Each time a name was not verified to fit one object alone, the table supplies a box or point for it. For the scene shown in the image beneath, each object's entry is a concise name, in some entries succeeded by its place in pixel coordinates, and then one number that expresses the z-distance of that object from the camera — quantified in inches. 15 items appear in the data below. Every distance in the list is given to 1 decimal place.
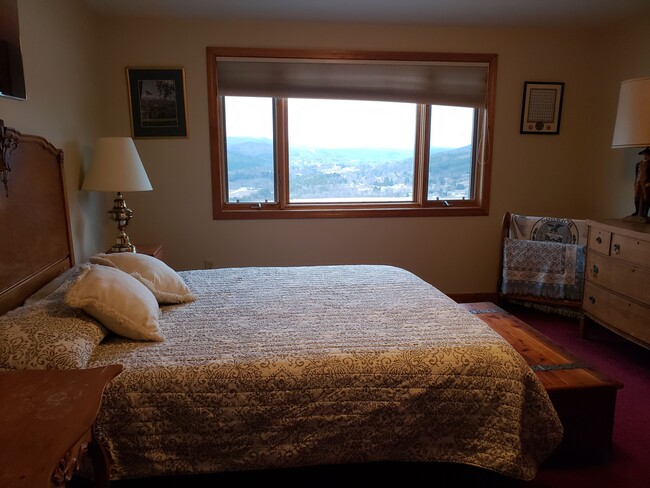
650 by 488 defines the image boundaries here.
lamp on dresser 110.3
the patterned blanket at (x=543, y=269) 136.3
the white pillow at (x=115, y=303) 65.3
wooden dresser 105.0
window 141.7
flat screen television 76.6
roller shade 140.3
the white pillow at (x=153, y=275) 83.6
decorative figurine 118.8
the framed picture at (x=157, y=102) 137.1
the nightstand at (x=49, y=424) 34.3
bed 58.4
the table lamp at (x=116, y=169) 113.0
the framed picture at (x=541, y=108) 150.3
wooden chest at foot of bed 74.9
